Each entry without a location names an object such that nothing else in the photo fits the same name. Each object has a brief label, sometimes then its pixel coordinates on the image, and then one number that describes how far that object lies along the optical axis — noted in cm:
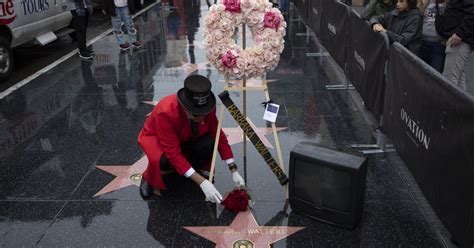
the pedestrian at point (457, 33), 528
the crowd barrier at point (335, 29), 703
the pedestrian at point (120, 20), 954
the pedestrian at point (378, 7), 650
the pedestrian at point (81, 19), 906
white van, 754
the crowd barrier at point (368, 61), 505
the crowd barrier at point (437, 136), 295
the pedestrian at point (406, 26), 528
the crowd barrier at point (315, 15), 950
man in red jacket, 377
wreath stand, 405
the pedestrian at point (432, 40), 565
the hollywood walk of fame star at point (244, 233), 366
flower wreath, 374
